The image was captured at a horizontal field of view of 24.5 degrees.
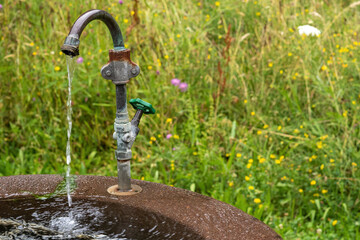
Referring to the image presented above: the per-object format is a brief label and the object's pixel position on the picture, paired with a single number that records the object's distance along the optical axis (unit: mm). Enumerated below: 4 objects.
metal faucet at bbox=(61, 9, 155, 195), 2082
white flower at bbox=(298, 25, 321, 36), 3381
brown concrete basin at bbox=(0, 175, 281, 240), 1946
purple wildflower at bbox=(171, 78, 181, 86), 3488
